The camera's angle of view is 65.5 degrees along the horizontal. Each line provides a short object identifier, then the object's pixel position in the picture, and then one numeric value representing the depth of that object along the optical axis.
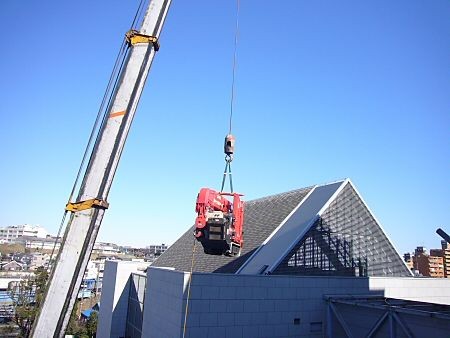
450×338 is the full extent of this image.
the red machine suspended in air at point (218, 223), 10.93
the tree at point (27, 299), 40.50
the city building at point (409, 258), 115.81
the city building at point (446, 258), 96.96
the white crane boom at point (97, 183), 7.95
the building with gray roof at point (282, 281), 19.38
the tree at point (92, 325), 42.69
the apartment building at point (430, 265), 107.44
